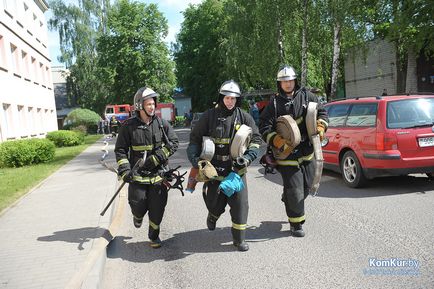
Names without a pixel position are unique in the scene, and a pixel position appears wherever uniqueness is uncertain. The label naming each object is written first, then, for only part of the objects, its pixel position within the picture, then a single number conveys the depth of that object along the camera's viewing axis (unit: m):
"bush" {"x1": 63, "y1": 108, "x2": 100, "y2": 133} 35.41
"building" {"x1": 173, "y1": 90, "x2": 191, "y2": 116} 62.87
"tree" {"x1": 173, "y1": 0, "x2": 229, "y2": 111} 43.97
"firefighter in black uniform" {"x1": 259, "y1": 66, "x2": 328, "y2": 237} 5.10
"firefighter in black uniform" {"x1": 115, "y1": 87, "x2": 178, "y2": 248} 5.02
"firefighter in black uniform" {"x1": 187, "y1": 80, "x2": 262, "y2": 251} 4.81
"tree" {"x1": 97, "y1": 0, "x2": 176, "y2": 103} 43.81
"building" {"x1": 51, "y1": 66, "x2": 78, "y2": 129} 60.78
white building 19.38
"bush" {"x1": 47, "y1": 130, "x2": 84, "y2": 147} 24.23
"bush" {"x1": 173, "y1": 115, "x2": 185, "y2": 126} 48.63
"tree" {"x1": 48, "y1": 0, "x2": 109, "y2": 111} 52.31
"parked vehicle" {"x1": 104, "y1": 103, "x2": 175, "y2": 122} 40.62
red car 6.90
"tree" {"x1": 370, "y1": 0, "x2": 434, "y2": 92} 15.65
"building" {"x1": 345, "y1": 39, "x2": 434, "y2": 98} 24.89
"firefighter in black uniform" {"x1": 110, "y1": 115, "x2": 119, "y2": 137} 32.92
